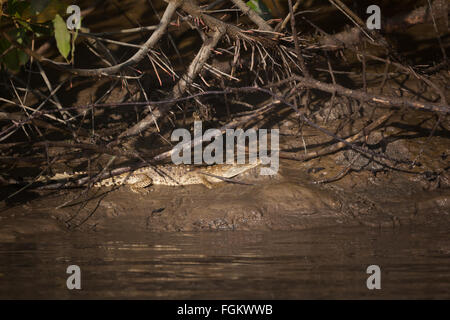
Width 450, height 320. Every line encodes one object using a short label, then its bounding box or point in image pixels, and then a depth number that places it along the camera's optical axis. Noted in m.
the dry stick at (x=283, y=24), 5.63
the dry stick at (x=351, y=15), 5.40
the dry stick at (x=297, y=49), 4.58
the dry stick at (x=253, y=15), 5.67
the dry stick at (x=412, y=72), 5.14
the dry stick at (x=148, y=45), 5.14
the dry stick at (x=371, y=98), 4.47
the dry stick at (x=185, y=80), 5.77
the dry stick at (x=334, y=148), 5.96
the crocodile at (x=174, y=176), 6.23
